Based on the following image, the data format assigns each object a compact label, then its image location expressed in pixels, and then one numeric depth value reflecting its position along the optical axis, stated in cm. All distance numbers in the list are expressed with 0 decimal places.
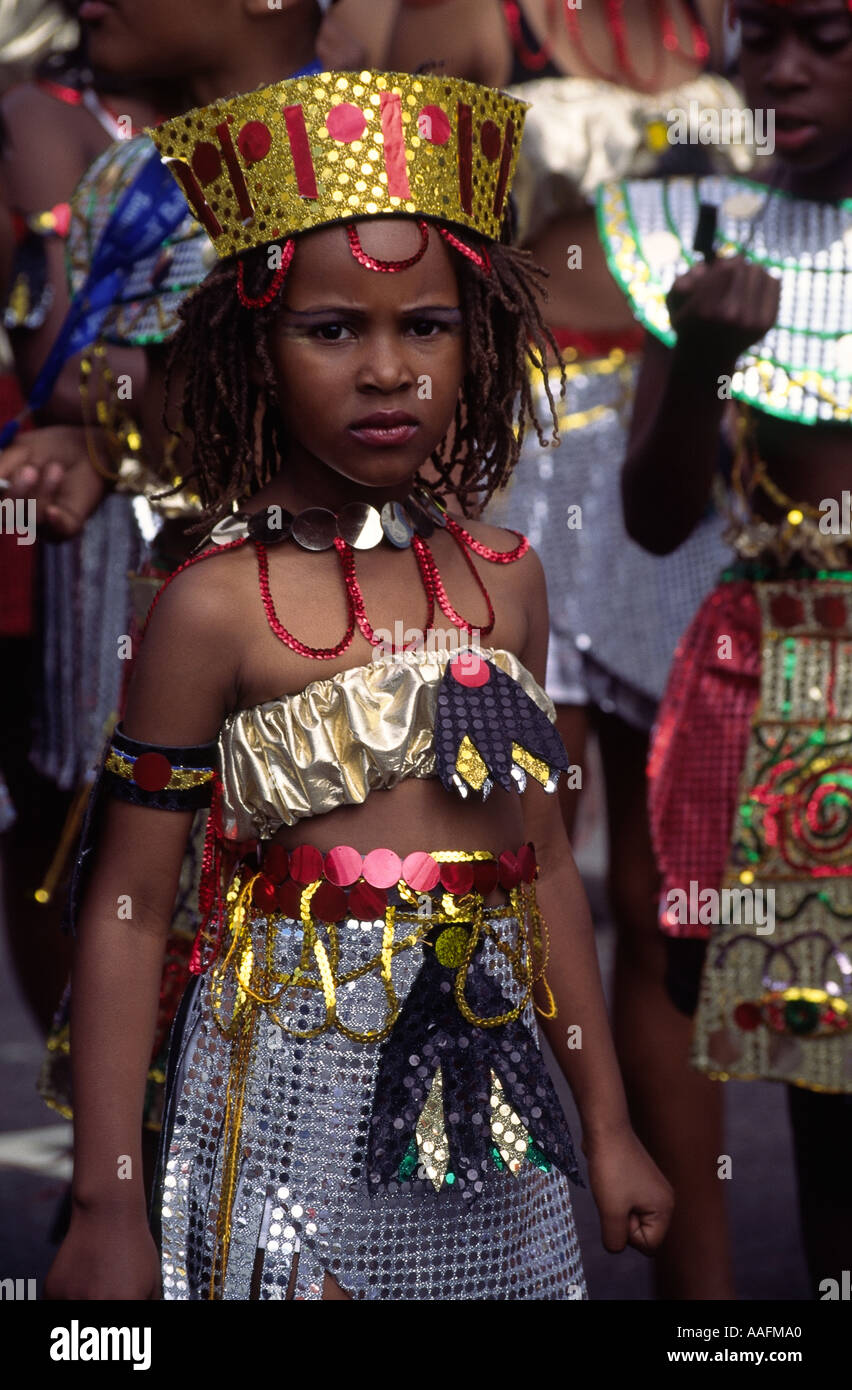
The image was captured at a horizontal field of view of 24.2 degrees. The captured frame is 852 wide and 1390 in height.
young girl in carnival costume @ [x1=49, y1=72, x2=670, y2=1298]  205
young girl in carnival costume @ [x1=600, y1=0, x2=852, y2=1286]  296
